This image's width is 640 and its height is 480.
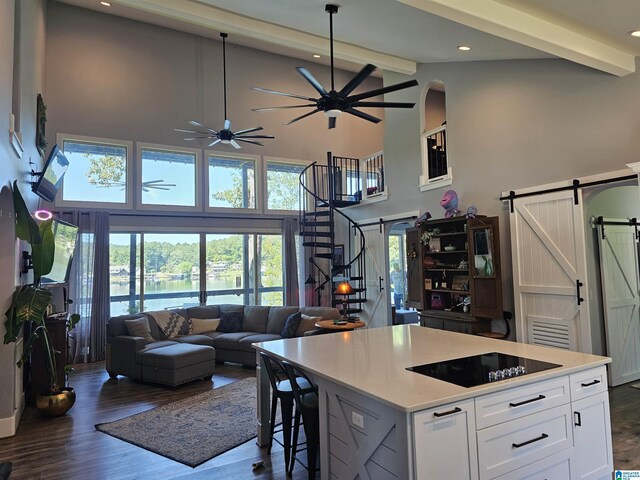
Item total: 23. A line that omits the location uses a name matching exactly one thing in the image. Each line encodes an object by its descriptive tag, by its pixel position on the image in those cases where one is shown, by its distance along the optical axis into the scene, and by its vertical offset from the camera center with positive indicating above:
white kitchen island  1.86 -0.81
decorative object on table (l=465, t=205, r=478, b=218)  5.72 +0.67
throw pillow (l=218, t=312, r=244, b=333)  7.41 -1.03
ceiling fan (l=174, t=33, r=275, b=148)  6.99 +2.28
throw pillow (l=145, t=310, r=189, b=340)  6.91 -0.94
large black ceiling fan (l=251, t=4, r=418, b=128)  4.11 +1.77
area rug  3.59 -1.59
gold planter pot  4.44 -1.45
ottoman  5.44 -1.31
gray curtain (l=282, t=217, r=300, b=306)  9.07 -0.03
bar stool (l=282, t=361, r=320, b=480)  2.80 -1.02
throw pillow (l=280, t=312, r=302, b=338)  6.52 -0.98
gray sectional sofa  5.56 -1.17
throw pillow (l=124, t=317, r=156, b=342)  6.25 -0.92
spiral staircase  8.27 +0.70
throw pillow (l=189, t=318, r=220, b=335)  7.33 -1.05
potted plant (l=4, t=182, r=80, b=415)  4.05 -0.36
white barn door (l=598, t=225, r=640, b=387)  4.95 -0.54
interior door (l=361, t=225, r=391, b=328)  8.12 -0.38
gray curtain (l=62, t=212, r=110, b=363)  7.18 -0.27
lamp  7.02 -0.46
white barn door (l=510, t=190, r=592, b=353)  4.70 -0.17
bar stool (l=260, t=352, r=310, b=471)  3.05 -0.99
